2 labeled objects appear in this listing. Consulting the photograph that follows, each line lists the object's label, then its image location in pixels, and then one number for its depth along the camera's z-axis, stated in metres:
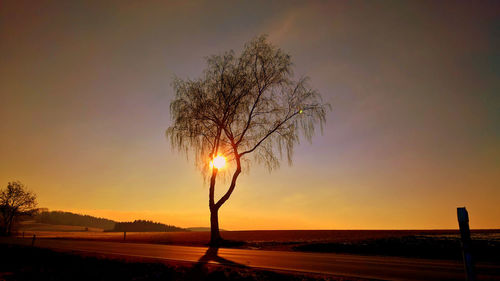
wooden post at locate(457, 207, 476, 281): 5.11
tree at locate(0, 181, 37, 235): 63.19
